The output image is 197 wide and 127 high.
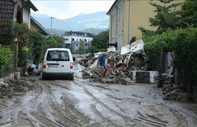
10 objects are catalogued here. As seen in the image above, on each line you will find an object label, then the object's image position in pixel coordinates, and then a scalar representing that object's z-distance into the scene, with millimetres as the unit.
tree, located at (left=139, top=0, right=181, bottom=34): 26234
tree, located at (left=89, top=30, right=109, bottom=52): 80225
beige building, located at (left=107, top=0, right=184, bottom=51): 31984
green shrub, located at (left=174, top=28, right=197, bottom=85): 8893
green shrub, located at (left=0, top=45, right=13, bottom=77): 11330
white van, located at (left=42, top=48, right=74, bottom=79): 15109
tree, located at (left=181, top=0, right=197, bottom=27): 26645
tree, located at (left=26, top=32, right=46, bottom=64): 20969
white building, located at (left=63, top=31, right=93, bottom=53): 139625
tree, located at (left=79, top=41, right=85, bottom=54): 125375
